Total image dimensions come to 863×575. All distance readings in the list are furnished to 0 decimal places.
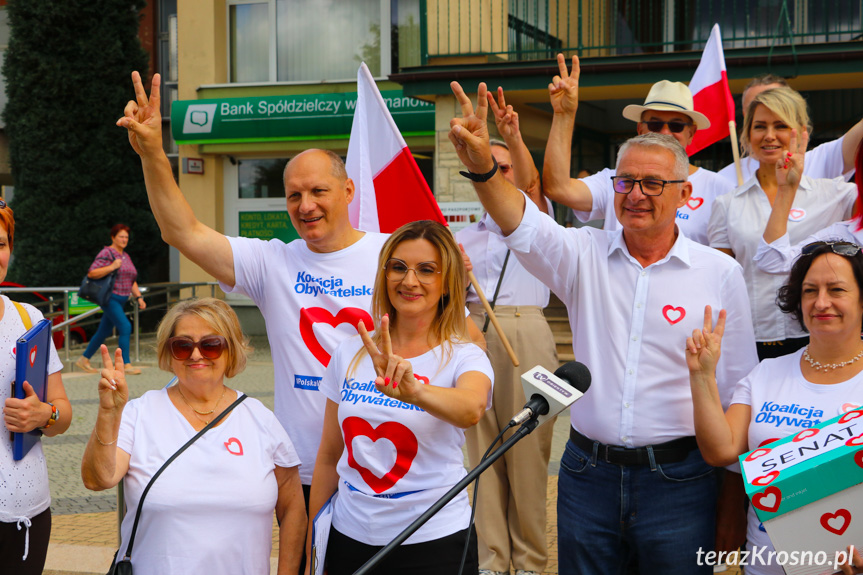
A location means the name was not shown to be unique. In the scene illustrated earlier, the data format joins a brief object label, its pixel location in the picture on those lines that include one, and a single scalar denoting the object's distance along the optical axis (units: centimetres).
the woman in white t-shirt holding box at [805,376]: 290
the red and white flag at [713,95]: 536
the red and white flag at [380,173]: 428
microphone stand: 208
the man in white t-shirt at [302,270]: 338
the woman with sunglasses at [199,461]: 292
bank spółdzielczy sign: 1641
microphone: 225
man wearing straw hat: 428
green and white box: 250
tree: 1730
